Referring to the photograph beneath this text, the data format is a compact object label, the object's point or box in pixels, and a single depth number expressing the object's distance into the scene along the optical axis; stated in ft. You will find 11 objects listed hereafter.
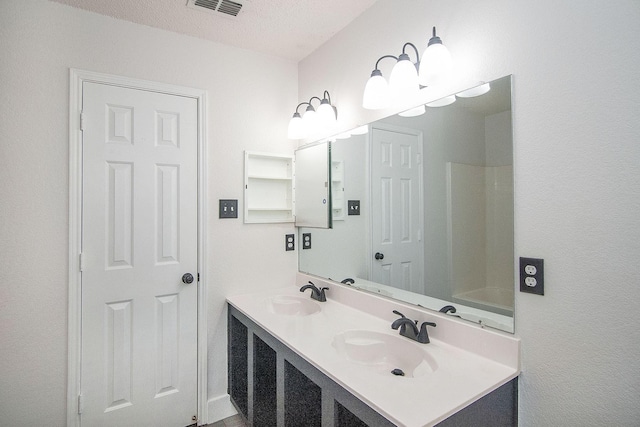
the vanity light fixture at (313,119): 6.70
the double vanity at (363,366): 3.25
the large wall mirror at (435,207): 4.03
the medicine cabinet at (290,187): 6.94
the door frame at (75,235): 5.68
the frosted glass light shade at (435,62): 4.28
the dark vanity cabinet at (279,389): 3.73
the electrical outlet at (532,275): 3.61
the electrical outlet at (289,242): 7.88
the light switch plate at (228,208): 7.06
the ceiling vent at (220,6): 5.69
